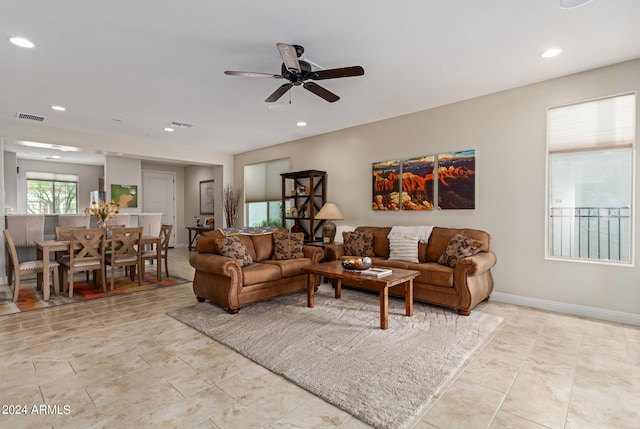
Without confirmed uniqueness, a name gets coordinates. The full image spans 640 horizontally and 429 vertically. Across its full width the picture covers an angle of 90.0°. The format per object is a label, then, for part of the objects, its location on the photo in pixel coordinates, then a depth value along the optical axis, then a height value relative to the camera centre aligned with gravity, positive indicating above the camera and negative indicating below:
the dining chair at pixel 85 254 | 4.39 -0.60
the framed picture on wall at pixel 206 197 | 9.55 +0.46
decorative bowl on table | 3.62 -0.60
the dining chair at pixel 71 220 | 6.05 -0.15
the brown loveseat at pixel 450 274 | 3.54 -0.72
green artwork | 7.73 +0.43
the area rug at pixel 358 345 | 2.06 -1.17
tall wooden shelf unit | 6.15 +0.26
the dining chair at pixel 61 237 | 4.85 -0.39
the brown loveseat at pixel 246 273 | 3.65 -0.75
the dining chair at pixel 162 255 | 5.38 -0.72
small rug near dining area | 4.01 -1.17
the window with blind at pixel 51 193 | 9.31 +0.59
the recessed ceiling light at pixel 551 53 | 3.06 +1.55
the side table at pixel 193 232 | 8.95 -0.59
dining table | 4.25 -0.54
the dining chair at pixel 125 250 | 4.82 -0.59
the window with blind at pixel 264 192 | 7.34 +0.49
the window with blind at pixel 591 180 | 3.47 +0.37
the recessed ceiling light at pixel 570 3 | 2.28 +1.51
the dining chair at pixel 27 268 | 4.14 -0.75
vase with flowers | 5.03 +0.02
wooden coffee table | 3.21 -0.72
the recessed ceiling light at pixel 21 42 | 2.80 +1.52
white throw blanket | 4.52 -0.28
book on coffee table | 3.38 -0.66
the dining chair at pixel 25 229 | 5.29 -0.28
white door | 9.38 +0.54
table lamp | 5.69 -0.09
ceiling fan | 2.65 +1.27
